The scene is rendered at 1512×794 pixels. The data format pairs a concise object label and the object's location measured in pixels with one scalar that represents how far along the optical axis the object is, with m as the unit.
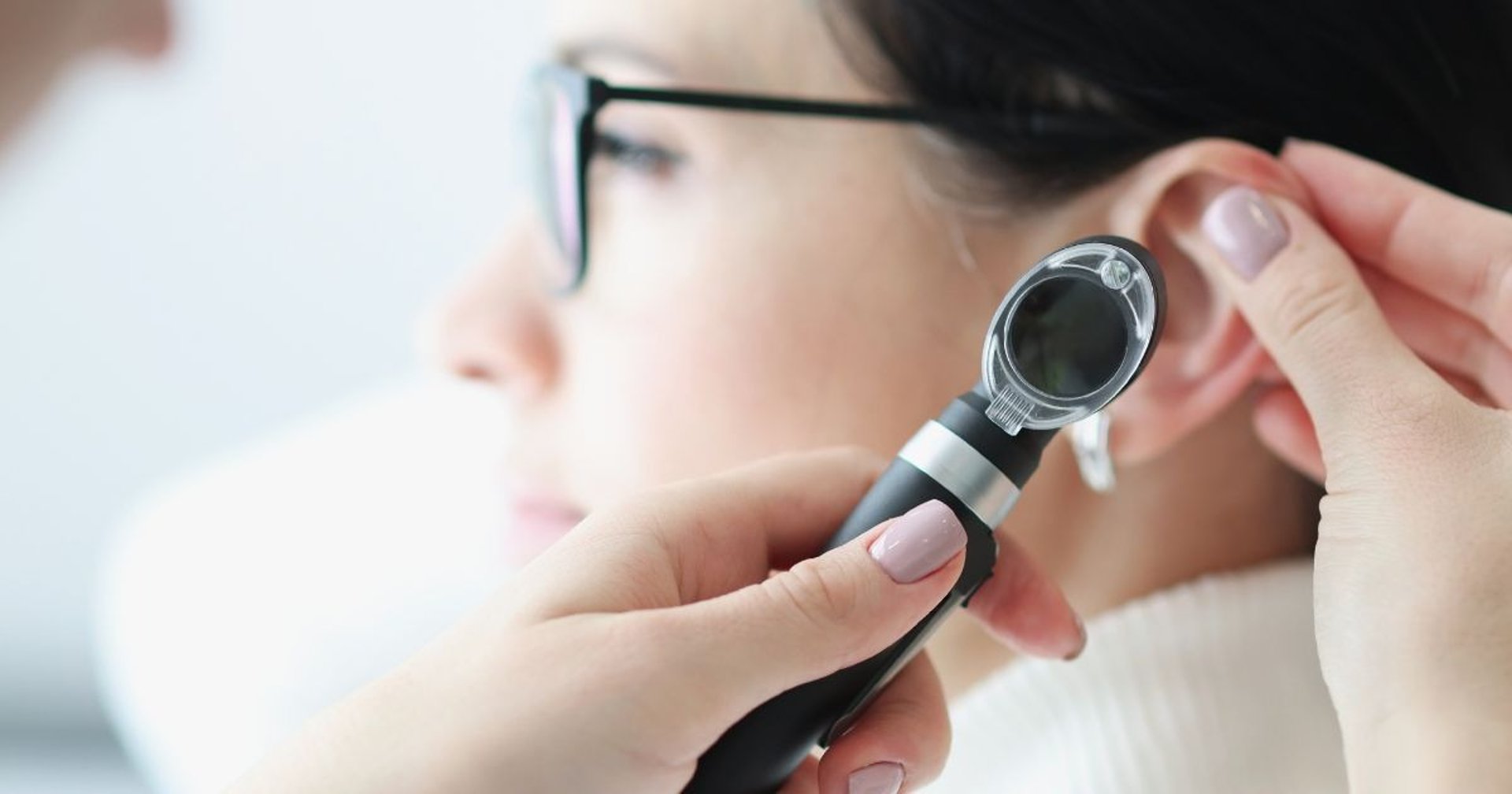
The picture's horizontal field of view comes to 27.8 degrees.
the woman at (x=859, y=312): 0.49
